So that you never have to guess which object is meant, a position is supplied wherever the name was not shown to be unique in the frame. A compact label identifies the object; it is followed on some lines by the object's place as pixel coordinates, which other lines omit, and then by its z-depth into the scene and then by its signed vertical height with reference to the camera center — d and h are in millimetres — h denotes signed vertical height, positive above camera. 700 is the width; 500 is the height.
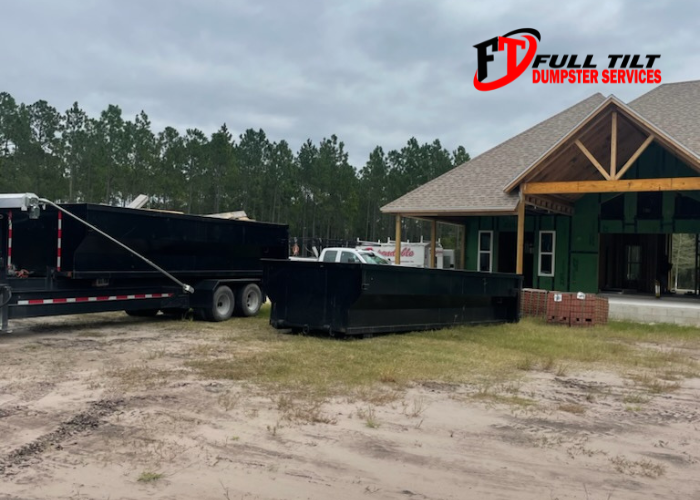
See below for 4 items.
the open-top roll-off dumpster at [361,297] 11289 -743
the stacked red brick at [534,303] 17078 -1091
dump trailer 10958 -194
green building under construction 17328 +2187
